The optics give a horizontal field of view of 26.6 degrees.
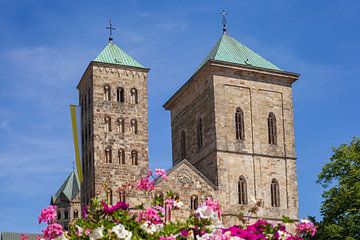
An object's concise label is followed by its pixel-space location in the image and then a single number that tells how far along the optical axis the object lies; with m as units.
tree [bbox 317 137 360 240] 34.84
